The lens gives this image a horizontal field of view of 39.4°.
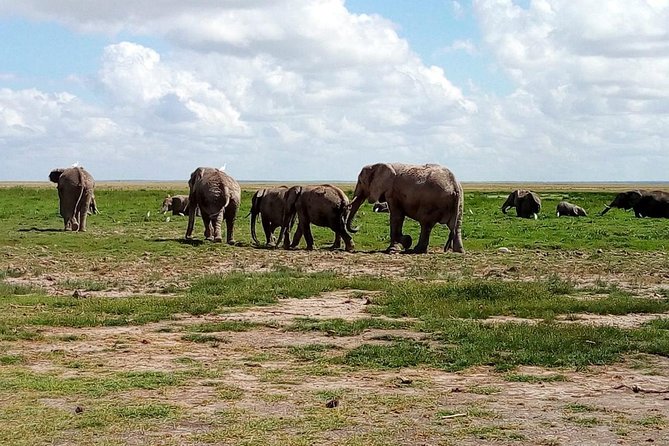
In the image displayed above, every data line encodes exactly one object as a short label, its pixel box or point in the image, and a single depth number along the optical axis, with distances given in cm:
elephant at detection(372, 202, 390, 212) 4616
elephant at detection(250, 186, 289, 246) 2869
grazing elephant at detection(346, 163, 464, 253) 2661
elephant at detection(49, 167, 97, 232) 3092
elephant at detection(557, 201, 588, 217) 4584
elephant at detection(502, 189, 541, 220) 4375
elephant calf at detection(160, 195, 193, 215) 4306
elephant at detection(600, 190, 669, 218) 4472
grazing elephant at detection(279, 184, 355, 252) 2694
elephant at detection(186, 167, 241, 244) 2745
